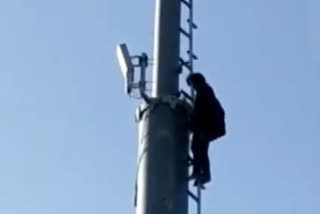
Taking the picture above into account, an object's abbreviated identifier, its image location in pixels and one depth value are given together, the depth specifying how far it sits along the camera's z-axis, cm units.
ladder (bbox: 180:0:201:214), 1580
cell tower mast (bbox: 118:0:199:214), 1455
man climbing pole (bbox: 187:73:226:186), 1528
